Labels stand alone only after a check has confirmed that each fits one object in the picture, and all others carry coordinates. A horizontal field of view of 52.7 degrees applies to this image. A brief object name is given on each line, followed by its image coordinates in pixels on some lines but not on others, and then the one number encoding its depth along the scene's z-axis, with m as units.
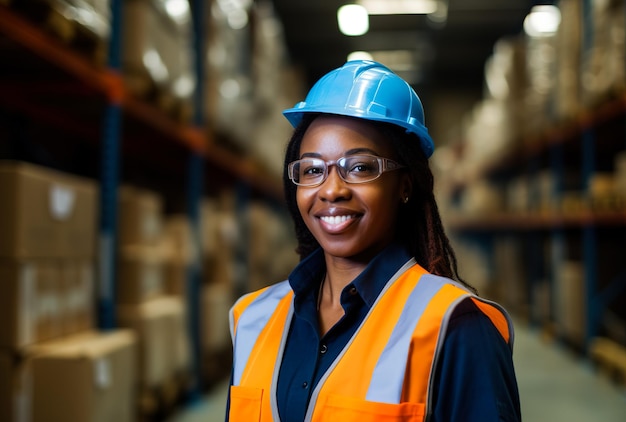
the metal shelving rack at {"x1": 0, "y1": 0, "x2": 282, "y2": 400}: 3.04
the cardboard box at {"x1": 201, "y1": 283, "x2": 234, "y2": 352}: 5.62
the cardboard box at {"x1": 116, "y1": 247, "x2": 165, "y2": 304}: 4.20
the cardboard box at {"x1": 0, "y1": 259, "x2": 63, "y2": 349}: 2.79
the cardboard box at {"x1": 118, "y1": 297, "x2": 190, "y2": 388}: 4.09
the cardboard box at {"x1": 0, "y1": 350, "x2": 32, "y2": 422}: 2.79
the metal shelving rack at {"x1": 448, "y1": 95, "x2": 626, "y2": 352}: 6.14
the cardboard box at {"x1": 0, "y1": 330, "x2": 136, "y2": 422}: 2.80
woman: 1.30
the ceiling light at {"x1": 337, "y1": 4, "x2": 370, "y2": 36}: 12.33
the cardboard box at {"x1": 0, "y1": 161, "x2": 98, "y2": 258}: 2.81
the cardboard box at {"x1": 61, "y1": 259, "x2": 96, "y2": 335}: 3.26
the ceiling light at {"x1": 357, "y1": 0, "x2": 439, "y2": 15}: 12.05
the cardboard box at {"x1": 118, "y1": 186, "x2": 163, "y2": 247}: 4.30
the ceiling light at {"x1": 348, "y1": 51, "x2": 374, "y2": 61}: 15.03
